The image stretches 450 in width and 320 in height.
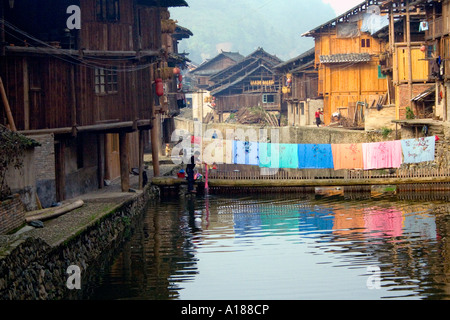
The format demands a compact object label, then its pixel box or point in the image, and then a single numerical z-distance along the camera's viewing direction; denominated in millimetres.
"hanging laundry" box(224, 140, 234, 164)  36188
